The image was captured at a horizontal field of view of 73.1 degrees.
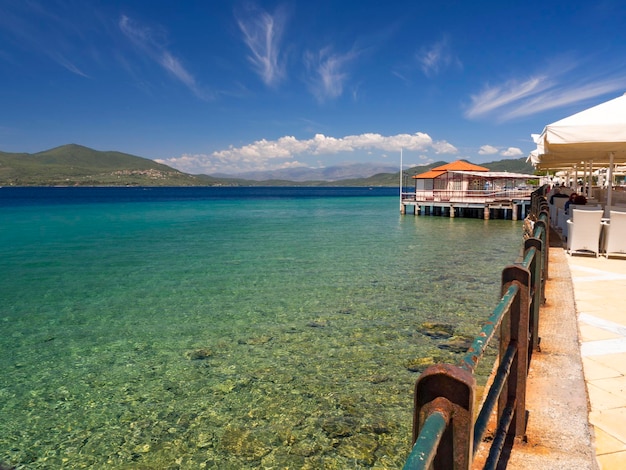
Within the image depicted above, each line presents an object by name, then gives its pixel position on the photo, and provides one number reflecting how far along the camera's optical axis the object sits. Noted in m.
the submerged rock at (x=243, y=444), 4.48
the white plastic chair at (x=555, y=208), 12.95
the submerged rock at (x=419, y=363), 6.21
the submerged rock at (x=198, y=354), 6.85
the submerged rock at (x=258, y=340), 7.39
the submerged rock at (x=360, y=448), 4.36
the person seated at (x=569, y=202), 11.17
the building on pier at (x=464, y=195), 35.47
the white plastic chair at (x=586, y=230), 8.30
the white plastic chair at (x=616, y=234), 8.06
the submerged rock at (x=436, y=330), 7.43
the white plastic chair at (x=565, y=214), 9.65
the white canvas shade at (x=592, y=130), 6.94
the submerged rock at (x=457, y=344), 6.83
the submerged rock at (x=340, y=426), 4.76
